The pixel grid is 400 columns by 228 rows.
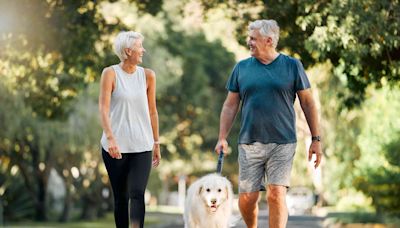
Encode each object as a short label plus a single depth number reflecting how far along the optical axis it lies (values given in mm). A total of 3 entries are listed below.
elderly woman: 9922
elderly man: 10062
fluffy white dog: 10781
